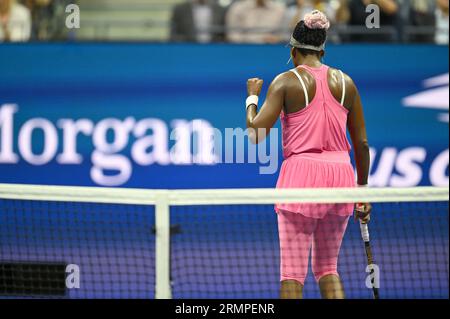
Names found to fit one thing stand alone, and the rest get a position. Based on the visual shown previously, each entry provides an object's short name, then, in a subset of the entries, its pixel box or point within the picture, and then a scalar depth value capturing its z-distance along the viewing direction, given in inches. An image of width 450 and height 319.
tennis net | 629.9
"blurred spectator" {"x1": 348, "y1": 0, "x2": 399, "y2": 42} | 717.3
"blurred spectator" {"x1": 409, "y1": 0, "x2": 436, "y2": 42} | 729.6
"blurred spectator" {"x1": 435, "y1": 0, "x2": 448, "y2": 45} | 718.5
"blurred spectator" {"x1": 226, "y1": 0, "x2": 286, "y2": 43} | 721.0
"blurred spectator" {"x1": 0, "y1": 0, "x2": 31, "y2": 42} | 721.0
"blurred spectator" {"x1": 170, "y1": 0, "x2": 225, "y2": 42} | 722.2
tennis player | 434.0
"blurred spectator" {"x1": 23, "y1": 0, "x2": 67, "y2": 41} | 746.8
